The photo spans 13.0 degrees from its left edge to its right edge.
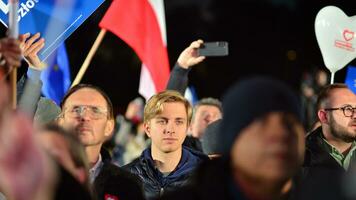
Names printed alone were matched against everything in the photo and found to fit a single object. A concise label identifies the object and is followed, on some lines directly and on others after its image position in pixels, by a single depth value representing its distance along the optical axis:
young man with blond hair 9.61
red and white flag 13.04
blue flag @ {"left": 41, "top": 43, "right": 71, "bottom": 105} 12.60
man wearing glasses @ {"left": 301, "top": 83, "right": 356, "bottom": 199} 9.98
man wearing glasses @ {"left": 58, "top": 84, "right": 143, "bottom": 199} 8.19
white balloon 11.83
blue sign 10.52
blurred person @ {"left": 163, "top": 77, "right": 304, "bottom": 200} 5.95
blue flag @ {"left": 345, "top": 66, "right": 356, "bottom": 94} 11.87
